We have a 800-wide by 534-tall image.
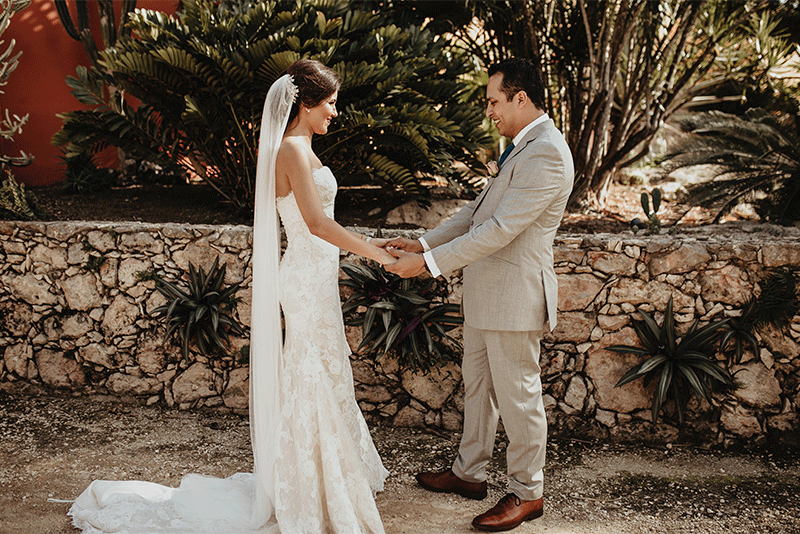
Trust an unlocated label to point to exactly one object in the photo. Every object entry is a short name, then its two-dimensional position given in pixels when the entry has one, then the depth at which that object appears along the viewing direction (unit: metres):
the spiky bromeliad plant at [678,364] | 4.03
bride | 3.03
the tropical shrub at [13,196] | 5.20
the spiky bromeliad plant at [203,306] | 4.66
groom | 3.01
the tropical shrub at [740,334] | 4.05
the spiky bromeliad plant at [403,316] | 4.32
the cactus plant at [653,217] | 5.04
